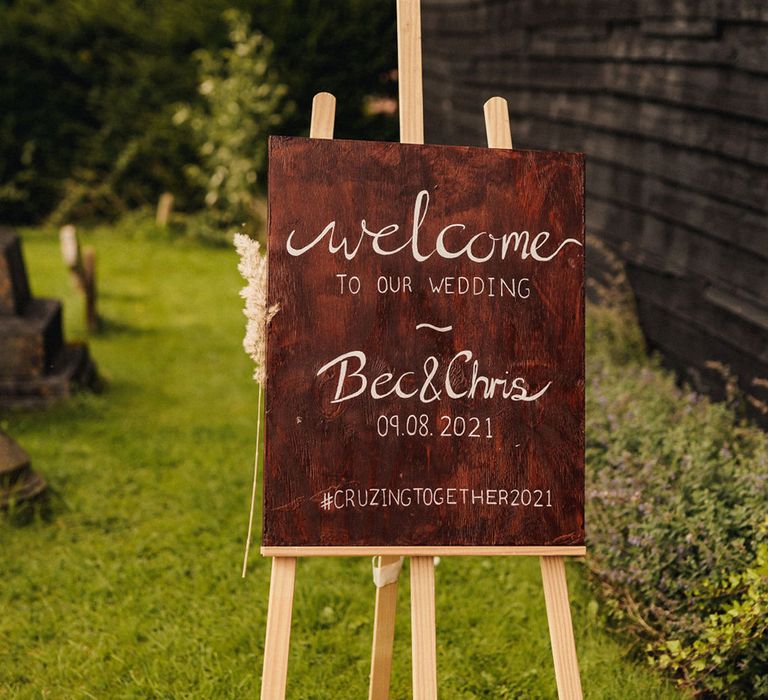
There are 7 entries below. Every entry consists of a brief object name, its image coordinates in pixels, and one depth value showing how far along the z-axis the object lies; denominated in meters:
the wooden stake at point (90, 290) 6.19
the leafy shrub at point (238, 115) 9.19
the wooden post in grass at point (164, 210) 10.23
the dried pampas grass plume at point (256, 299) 1.96
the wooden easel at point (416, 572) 1.91
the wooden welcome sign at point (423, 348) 1.97
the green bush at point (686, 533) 2.38
